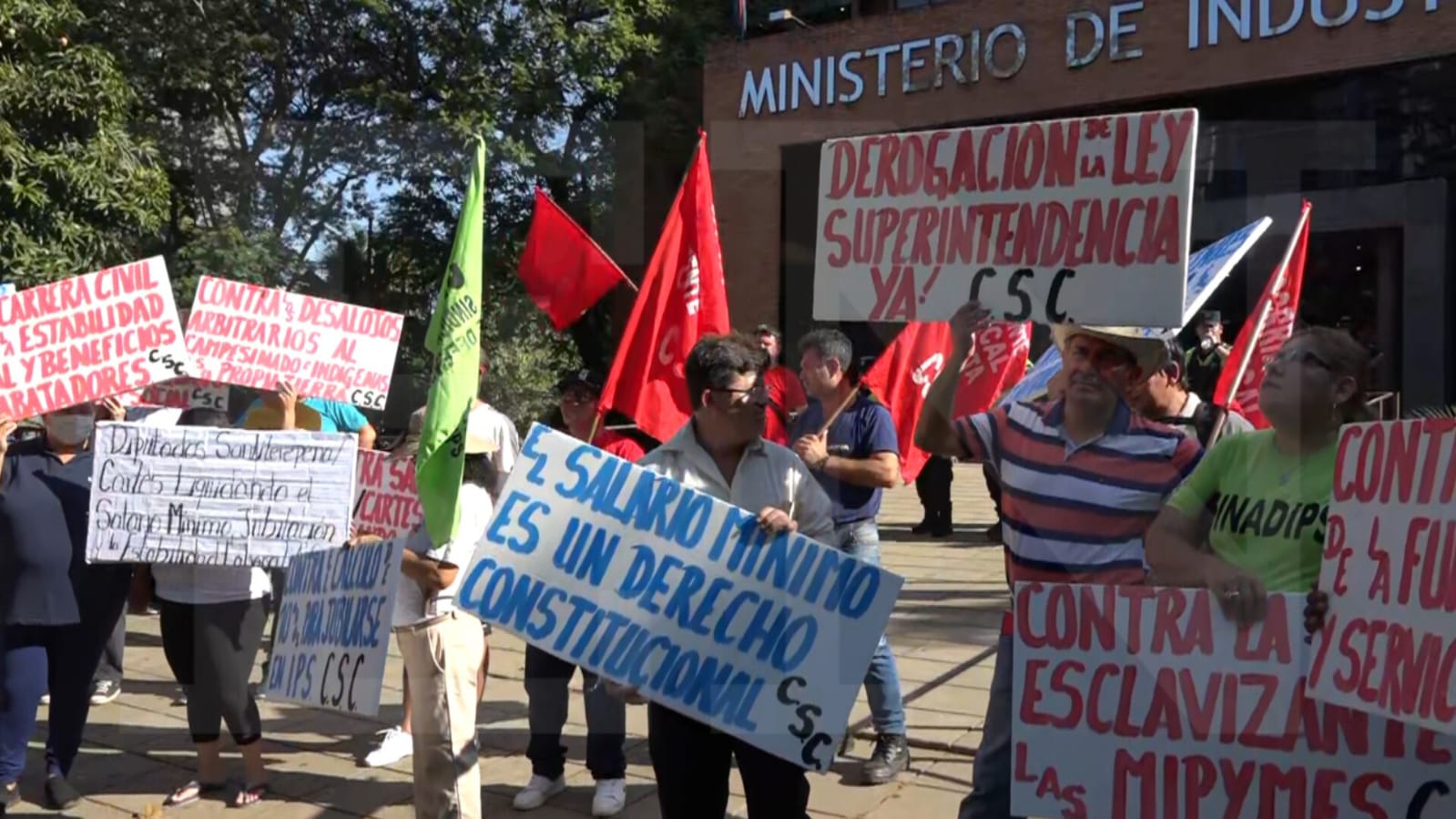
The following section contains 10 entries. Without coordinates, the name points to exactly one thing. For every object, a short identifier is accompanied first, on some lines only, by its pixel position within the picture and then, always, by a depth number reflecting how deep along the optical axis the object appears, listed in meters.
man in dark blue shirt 5.17
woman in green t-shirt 3.08
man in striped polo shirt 3.46
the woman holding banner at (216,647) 5.17
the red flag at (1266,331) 5.57
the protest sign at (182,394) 7.95
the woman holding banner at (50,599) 5.20
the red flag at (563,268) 7.64
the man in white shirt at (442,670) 4.46
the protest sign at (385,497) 5.25
